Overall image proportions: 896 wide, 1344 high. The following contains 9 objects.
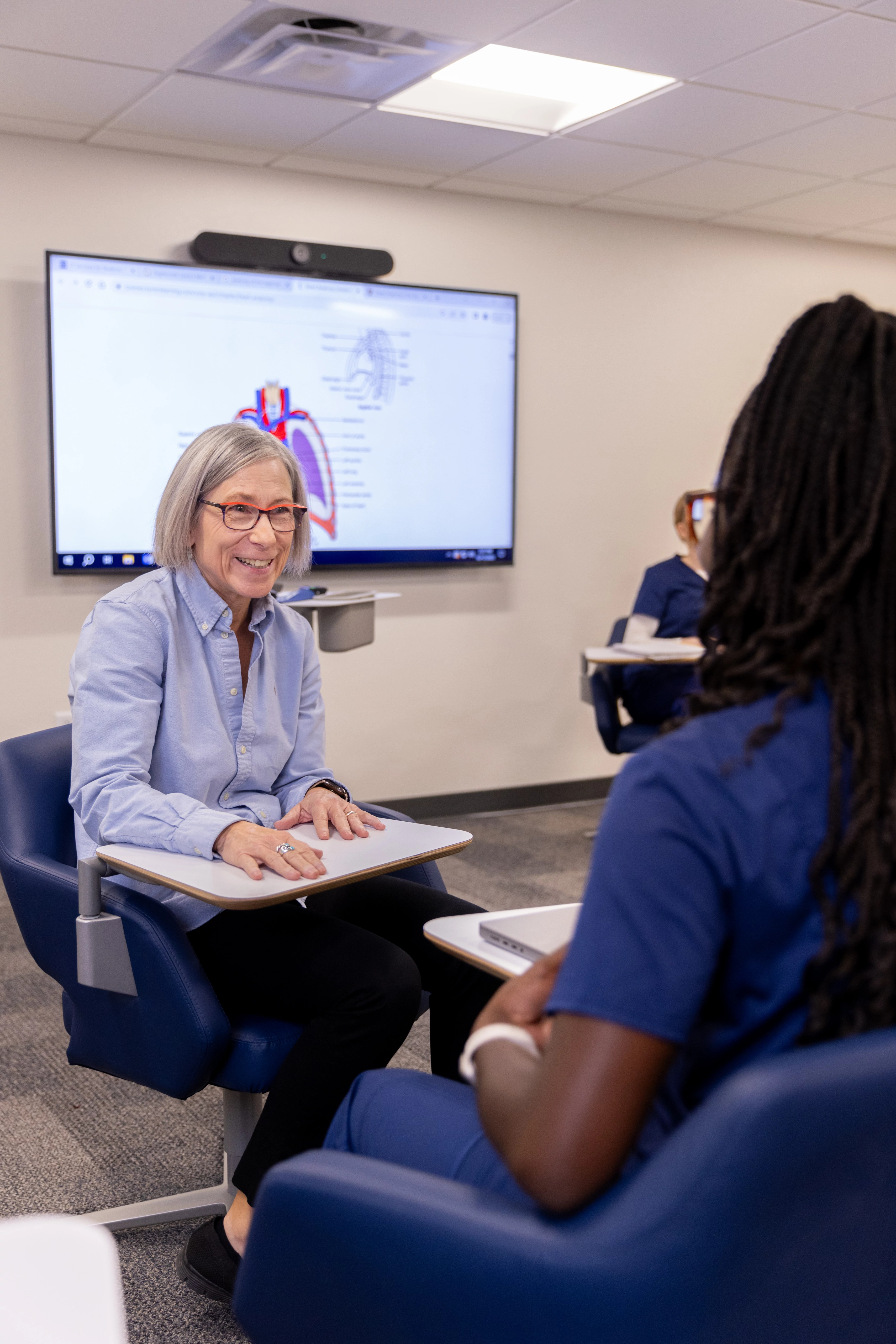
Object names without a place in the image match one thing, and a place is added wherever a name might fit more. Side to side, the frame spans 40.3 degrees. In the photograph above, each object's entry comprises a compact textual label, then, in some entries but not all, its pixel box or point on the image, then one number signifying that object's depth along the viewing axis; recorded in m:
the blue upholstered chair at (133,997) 1.70
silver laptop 1.25
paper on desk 3.95
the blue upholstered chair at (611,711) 4.49
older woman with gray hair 1.72
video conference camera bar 4.32
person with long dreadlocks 0.86
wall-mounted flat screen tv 4.17
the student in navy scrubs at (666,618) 4.37
